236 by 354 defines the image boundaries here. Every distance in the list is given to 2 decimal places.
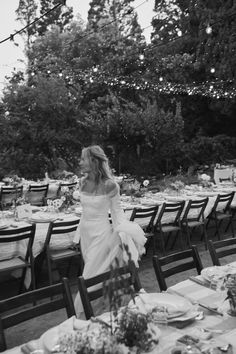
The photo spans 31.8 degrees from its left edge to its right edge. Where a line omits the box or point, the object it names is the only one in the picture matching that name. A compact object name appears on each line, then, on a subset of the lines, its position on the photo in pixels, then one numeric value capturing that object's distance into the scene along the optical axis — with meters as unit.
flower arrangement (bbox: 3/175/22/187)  9.22
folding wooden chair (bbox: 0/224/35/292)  4.64
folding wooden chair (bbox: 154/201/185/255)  6.46
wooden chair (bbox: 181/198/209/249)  6.81
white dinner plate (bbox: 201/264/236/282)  2.95
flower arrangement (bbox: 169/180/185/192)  7.93
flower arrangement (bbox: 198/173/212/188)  8.96
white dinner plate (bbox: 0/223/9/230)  5.23
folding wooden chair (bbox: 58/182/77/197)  10.18
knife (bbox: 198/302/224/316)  2.42
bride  4.21
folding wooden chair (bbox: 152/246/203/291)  3.09
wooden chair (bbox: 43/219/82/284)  5.04
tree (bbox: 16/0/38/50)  30.70
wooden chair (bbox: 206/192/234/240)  7.47
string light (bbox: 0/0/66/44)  7.24
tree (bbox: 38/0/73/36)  30.99
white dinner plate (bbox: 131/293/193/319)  2.33
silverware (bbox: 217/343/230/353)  1.93
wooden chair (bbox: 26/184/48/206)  10.01
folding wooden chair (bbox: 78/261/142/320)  2.68
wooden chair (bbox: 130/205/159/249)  5.96
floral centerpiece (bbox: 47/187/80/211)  6.10
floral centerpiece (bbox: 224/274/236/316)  2.25
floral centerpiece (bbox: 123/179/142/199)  7.20
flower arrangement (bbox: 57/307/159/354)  1.66
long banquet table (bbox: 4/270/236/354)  2.02
